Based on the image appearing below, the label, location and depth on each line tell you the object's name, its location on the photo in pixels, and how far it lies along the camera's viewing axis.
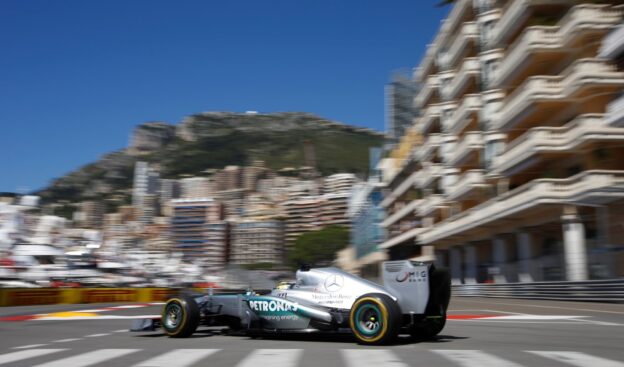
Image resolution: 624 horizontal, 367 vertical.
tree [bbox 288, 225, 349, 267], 150.88
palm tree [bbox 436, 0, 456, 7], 42.27
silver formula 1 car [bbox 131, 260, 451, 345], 7.97
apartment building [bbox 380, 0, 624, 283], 25.77
